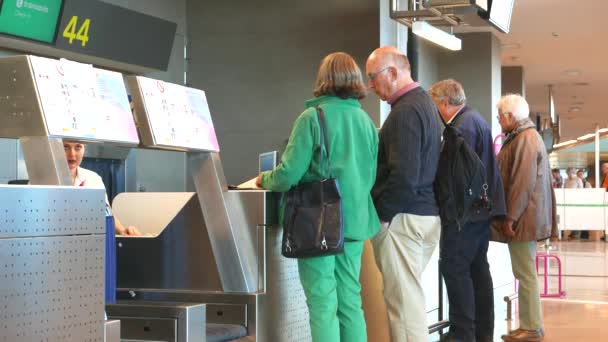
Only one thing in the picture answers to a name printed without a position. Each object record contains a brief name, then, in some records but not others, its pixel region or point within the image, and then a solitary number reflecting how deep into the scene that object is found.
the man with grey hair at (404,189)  3.90
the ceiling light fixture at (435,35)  6.75
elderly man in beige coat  5.36
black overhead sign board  6.42
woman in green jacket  3.43
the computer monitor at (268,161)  4.50
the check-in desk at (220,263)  3.69
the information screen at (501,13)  6.17
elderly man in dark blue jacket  4.72
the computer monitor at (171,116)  3.38
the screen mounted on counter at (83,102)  2.81
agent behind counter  4.27
